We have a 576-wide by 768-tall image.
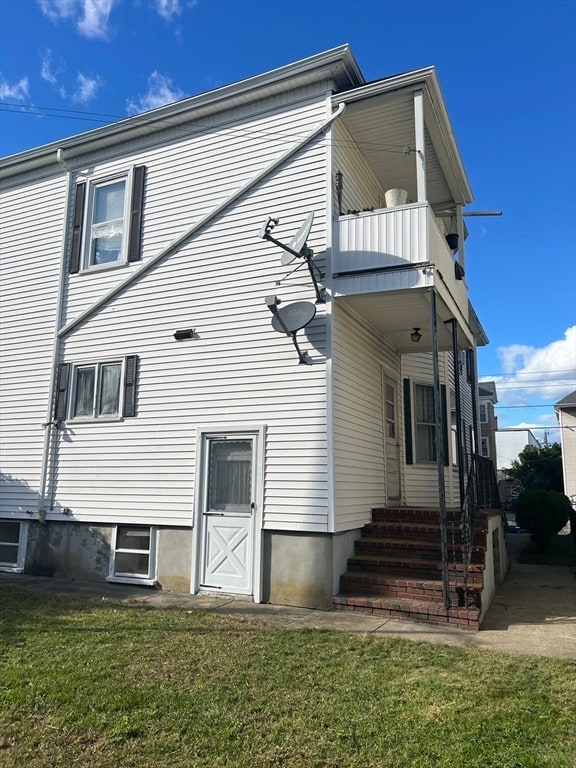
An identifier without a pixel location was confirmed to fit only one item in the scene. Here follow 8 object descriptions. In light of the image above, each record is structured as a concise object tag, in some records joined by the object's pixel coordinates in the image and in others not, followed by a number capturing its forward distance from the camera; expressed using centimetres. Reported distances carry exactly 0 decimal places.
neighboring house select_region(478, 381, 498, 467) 2759
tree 3169
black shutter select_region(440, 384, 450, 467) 1164
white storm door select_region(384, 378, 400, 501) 1016
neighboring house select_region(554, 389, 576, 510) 2419
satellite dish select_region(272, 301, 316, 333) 768
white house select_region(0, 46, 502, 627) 773
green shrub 1399
